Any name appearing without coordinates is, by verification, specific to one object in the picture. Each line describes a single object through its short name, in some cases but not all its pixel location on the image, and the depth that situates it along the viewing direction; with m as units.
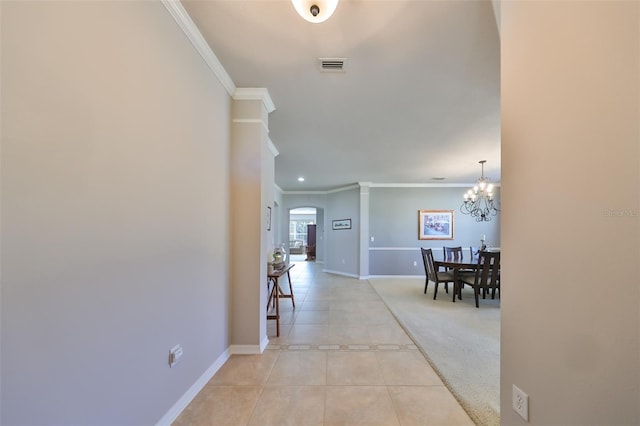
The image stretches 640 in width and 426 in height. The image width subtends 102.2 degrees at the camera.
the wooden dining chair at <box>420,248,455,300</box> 4.95
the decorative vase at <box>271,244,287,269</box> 3.58
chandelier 6.94
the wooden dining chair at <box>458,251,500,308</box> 4.36
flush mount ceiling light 1.26
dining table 4.67
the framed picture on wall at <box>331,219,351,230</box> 7.60
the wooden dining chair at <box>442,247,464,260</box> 6.08
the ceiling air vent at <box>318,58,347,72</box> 2.05
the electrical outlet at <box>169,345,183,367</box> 1.65
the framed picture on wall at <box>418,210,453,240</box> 7.34
